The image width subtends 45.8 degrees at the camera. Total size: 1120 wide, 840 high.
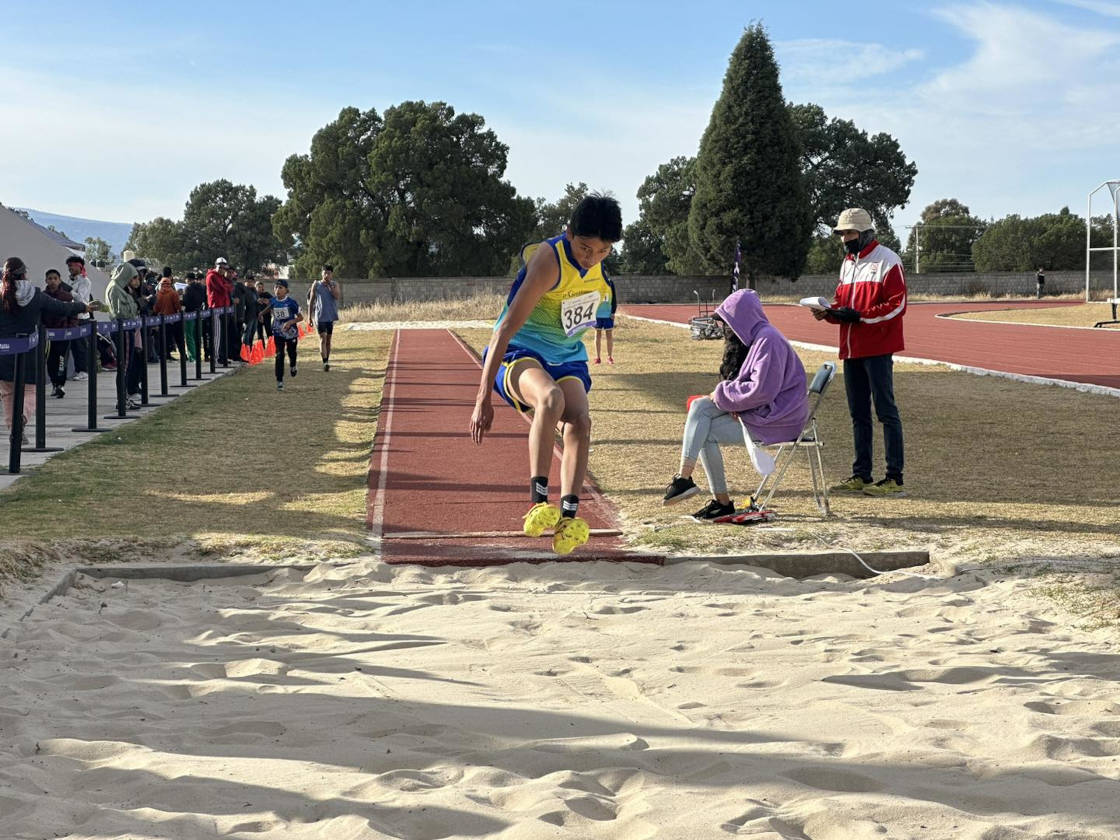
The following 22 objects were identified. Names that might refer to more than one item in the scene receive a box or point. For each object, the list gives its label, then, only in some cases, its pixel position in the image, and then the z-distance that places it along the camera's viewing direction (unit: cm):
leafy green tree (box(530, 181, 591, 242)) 10352
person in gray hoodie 1794
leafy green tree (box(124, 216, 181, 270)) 11444
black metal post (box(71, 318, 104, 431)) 1404
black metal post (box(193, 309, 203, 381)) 2181
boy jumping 653
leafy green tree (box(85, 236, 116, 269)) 13006
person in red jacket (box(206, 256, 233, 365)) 2488
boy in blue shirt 1931
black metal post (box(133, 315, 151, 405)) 1595
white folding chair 851
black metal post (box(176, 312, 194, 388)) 2028
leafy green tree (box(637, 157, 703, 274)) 8681
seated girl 825
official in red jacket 923
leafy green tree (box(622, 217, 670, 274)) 9612
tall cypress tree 7225
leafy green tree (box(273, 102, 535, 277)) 7481
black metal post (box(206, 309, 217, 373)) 2381
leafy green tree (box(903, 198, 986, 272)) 10594
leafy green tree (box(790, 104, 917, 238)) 9075
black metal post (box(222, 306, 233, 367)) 2569
